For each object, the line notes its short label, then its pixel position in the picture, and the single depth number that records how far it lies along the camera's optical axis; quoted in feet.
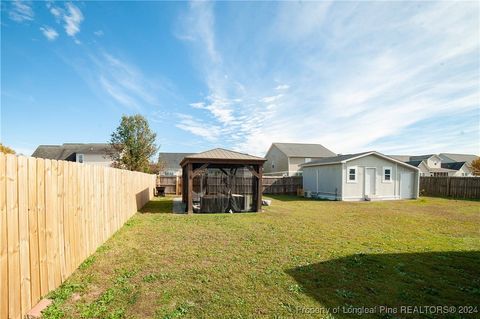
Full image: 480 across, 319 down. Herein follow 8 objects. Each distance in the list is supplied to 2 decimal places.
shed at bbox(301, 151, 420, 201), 56.70
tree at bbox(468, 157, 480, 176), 122.93
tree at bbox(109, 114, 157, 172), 83.87
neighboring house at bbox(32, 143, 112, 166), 118.83
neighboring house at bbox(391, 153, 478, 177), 121.29
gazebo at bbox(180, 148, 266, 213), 36.35
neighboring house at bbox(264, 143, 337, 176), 101.55
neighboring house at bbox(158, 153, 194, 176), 133.18
